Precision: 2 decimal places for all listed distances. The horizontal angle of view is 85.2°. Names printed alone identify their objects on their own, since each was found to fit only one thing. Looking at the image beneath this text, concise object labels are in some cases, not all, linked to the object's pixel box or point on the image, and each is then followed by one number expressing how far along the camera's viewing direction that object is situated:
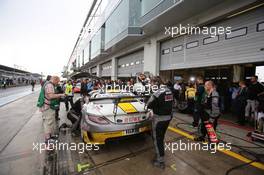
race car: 2.87
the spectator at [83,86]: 7.67
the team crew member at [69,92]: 7.54
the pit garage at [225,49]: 5.15
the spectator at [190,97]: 6.48
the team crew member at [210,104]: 3.44
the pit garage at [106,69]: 21.77
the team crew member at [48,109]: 3.43
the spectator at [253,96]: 4.83
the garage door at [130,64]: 12.87
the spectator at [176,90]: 7.94
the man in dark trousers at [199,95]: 4.35
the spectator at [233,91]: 6.33
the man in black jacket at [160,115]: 2.62
